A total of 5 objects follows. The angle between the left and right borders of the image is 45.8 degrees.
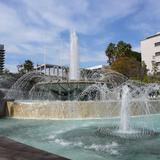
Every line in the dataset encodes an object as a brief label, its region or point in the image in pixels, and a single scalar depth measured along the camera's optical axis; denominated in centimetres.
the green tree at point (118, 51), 3844
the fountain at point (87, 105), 646
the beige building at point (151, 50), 4113
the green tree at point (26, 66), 4853
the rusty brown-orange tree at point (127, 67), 3178
